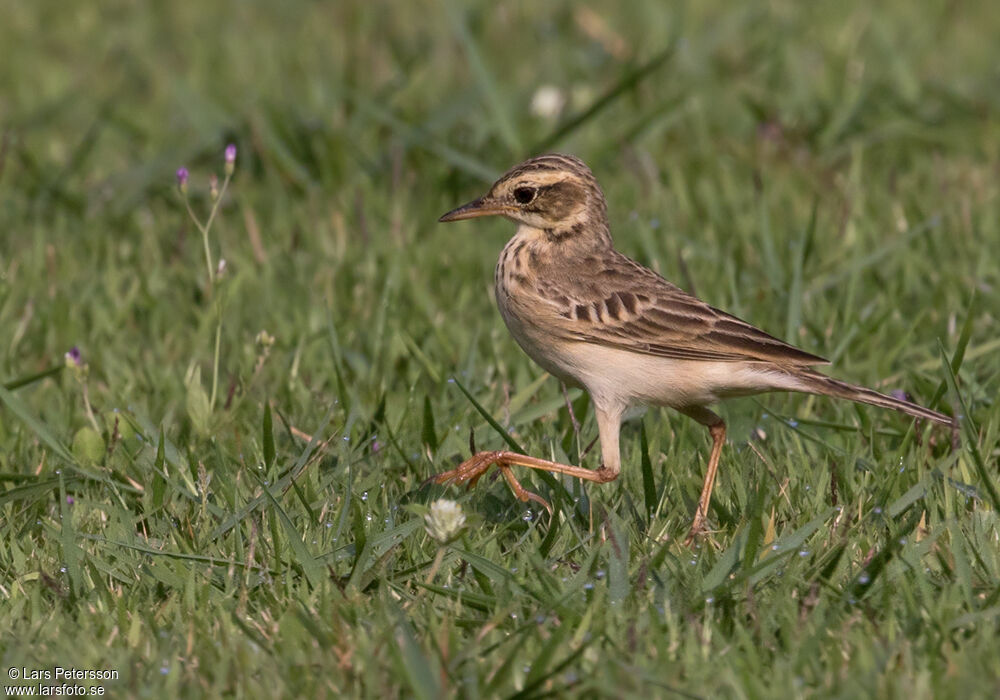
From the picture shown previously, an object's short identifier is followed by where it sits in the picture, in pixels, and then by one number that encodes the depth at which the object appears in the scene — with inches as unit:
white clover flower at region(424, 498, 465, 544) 338.3
